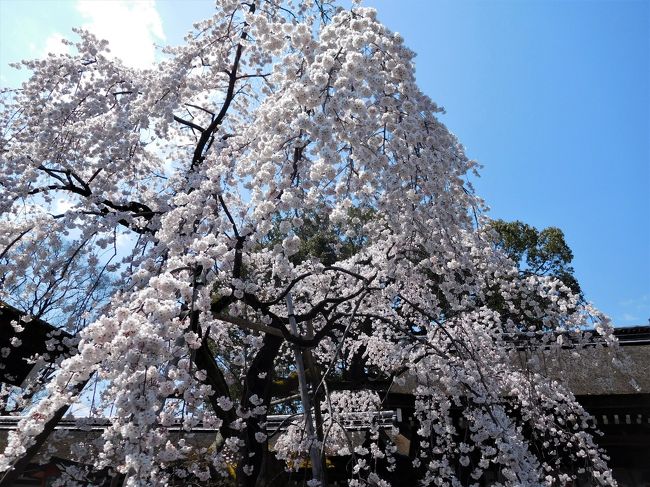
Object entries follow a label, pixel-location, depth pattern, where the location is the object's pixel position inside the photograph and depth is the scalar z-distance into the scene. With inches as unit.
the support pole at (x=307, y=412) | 173.6
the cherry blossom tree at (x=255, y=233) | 113.3
